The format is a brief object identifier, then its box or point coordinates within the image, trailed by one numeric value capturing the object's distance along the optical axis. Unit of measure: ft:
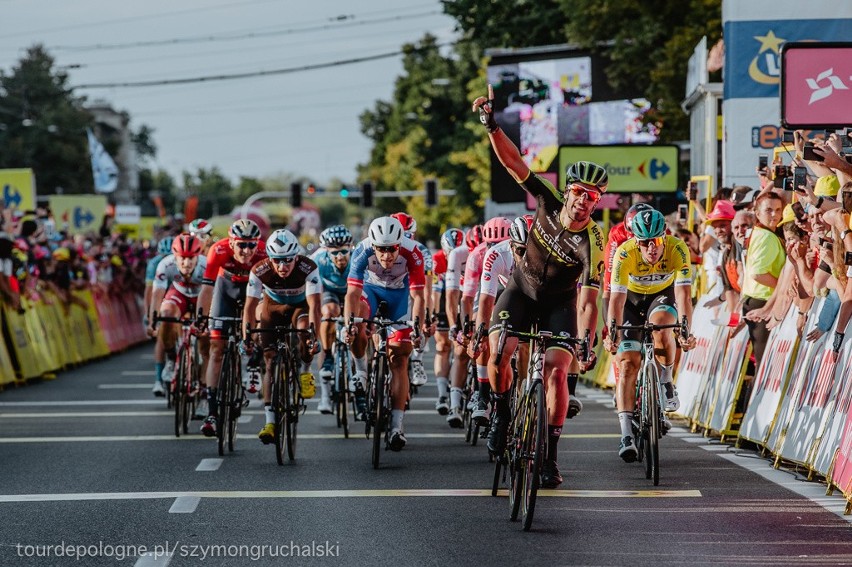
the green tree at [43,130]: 347.15
